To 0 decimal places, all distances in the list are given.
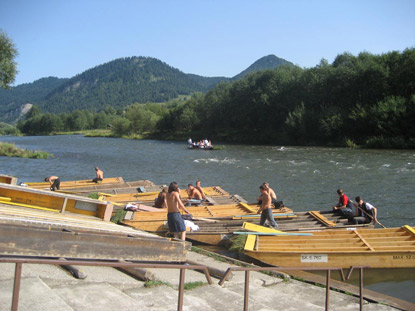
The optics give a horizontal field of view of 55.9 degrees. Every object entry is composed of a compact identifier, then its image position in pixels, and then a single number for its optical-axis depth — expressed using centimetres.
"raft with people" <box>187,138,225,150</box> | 5562
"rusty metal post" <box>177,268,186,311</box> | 430
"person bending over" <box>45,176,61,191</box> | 1806
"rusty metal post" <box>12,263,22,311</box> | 337
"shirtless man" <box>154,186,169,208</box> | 1522
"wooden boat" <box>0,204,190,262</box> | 521
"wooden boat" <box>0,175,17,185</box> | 1177
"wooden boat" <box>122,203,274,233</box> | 1282
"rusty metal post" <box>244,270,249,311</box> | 496
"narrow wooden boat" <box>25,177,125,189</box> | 1994
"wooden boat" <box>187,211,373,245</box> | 1190
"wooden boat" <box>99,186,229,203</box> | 1695
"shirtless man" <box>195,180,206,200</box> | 1700
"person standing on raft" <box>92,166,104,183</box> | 2134
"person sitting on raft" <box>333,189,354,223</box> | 1402
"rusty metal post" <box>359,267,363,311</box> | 615
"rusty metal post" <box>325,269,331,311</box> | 565
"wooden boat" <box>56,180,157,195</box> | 1877
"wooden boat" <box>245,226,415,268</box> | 1035
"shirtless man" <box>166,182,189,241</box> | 999
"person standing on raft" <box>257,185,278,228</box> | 1234
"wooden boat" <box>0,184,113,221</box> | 968
